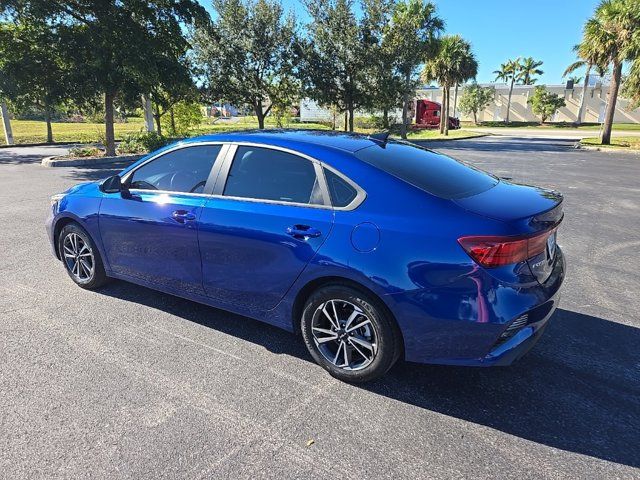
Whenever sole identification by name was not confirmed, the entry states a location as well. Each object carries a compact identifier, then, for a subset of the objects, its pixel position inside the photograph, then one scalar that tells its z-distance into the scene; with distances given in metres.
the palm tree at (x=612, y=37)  21.73
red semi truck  45.81
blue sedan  2.58
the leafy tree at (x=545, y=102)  59.22
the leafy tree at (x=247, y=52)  24.91
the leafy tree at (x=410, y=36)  26.50
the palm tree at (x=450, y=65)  38.22
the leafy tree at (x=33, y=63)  14.49
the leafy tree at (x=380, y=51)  26.16
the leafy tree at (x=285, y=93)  27.58
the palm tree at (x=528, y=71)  72.88
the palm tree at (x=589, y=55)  23.69
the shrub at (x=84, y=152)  16.36
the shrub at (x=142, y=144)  18.12
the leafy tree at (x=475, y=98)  64.94
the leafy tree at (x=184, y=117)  22.52
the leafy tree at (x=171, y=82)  15.52
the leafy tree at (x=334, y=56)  26.06
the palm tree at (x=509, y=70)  72.06
